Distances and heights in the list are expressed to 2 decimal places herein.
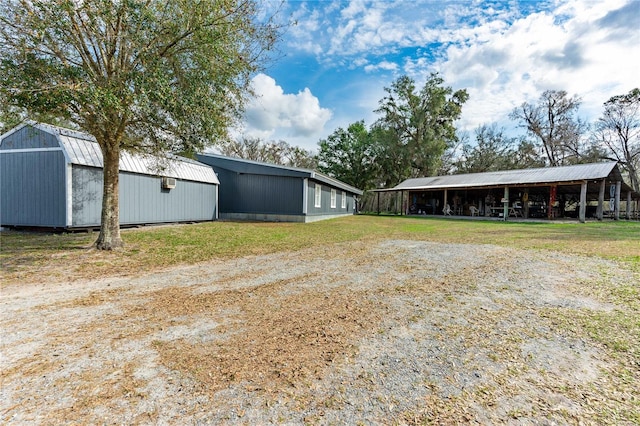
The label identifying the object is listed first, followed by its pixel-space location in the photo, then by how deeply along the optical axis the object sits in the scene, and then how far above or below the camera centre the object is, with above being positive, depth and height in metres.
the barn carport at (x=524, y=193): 16.39 +1.44
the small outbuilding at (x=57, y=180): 7.94 +0.79
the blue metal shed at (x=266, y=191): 13.79 +0.94
